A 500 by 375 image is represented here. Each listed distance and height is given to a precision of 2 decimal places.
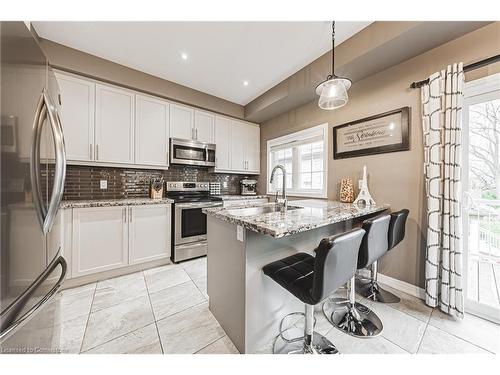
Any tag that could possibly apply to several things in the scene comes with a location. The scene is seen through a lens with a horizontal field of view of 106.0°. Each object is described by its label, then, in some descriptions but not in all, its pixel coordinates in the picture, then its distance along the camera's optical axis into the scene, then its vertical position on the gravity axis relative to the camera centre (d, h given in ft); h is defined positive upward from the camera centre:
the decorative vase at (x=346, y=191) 7.69 -0.22
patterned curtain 5.12 -0.06
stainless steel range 8.76 -1.84
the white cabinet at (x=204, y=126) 10.44 +3.38
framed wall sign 6.51 +1.96
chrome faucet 5.69 -0.30
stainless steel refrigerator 2.29 -0.10
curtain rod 4.71 +3.18
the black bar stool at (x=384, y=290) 5.24 -3.26
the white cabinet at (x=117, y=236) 6.84 -2.07
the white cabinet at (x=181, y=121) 9.64 +3.38
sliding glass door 5.03 -0.22
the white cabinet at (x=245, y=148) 12.14 +2.55
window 9.34 +1.50
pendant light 5.02 +2.65
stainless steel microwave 9.62 +1.79
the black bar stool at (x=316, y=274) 3.03 -1.76
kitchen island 3.96 -1.90
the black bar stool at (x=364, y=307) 4.31 -3.56
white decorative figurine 7.00 -0.35
